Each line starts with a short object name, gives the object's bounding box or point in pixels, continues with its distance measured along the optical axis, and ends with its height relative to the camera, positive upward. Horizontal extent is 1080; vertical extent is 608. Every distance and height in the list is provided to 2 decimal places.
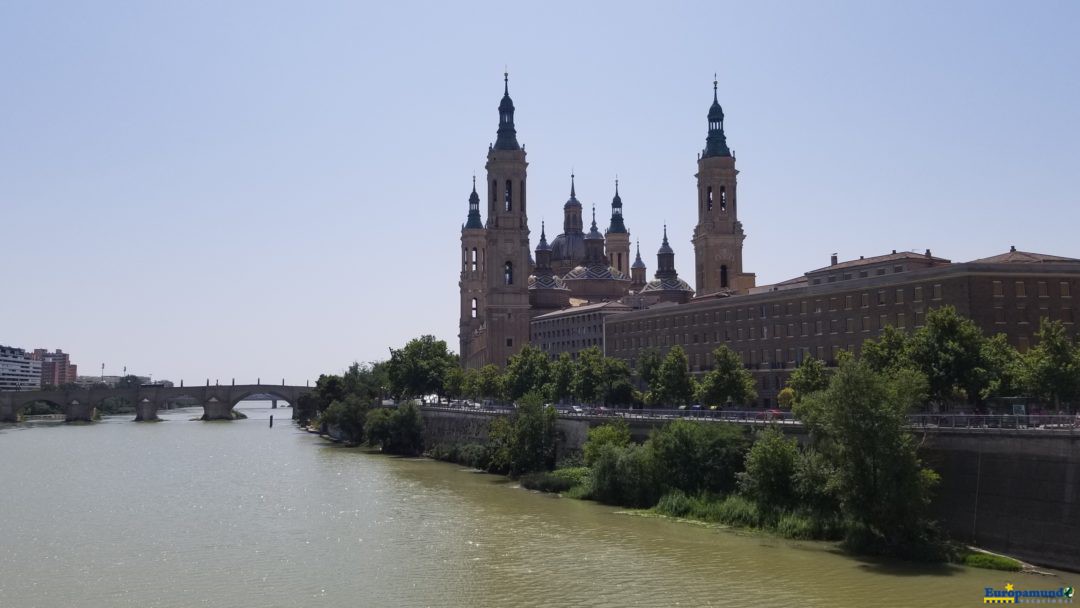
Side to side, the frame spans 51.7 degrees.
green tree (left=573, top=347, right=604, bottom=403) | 102.12 +4.44
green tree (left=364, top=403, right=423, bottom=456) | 117.31 -0.65
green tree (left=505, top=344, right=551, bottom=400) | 116.94 +5.48
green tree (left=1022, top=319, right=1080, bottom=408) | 56.81 +3.10
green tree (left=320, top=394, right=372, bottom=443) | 137.50 +0.93
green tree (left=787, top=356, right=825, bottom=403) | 70.75 +3.27
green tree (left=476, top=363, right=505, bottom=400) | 127.25 +4.68
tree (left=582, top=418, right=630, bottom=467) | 72.31 -0.69
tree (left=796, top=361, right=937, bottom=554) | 46.47 -1.15
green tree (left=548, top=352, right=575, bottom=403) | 109.12 +4.35
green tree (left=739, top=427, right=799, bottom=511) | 54.50 -1.99
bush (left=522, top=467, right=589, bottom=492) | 73.56 -3.56
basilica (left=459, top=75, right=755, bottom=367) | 150.00 +24.96
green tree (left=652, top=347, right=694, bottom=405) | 89.94 +3.80
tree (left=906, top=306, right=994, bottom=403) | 60.22 +3.99
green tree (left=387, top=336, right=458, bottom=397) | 148.25 +7.52
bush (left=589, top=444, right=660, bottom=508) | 64.50 -2.96
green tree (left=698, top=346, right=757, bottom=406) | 82.38 +3.35
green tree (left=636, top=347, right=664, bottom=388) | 97.52 +5.39
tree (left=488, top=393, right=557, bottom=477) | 84.00 -1.04
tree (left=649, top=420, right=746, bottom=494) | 60.28 -1.47
